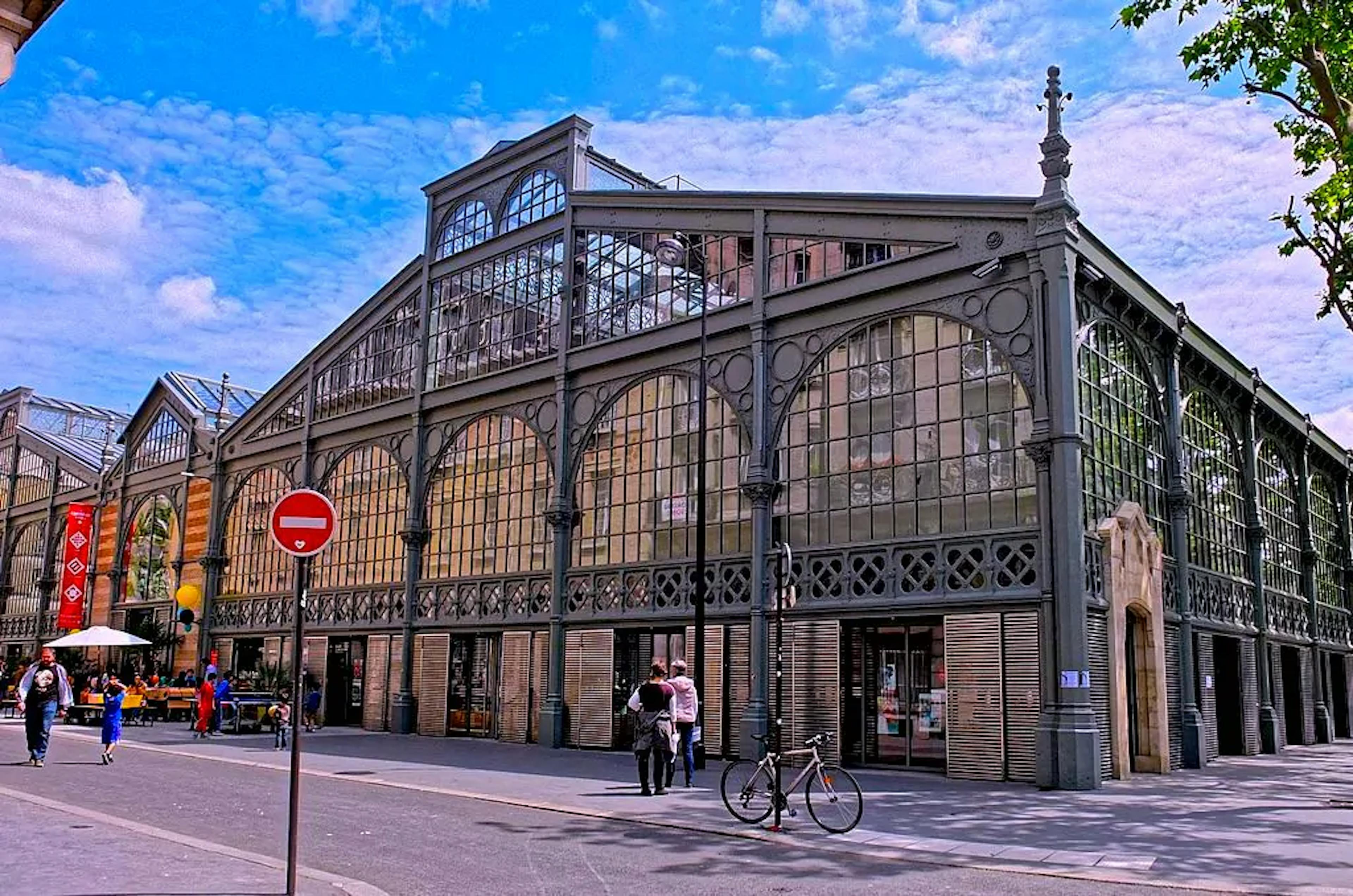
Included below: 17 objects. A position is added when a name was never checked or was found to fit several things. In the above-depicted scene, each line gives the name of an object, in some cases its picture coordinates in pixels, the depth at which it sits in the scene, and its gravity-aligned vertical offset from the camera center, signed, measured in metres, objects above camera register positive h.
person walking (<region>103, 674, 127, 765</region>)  20.72 -1.38
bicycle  13.28 -1.72
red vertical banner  49.31 +2.62
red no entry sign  9.09 +0.91
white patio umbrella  35.03 -0.06
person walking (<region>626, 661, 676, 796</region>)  16.77 -1.18
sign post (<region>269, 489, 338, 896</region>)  8.64 +0.78
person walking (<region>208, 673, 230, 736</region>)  29.92 -1.60
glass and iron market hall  20.84 +3.55
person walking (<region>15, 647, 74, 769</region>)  19.62 -1.08
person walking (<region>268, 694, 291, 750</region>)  25.88 -1.94
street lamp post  20.73 +2.73
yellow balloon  40.88 +1.42
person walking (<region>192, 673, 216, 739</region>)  27.91 -1.64
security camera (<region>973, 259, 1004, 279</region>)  21.30 +6.84
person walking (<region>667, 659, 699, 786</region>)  18.19 -1.06
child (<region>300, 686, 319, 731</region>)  32.75 -2.01
